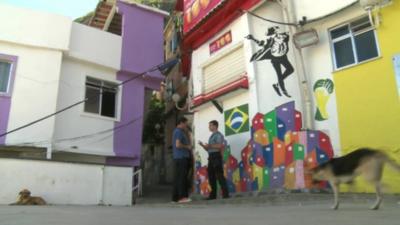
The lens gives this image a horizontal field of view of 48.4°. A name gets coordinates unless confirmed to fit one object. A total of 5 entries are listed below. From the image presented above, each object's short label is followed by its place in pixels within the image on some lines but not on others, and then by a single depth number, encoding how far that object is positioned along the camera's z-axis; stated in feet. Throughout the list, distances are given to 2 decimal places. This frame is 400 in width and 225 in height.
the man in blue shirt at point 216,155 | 34.19
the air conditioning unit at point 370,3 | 31.16
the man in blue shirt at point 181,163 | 34.68
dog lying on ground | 30.58
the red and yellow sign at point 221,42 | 43.96
